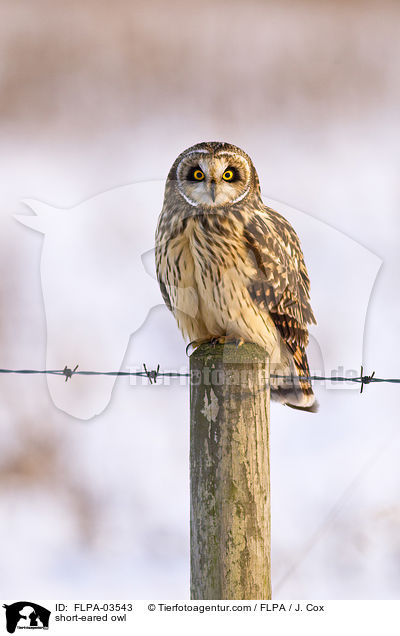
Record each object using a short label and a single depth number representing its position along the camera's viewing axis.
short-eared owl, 12.20
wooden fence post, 11.94
